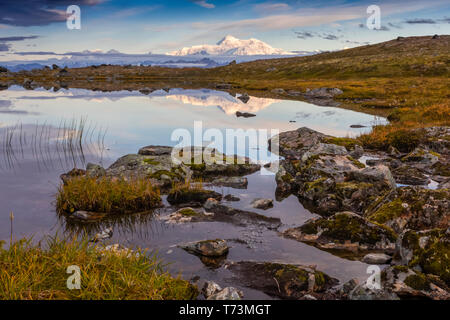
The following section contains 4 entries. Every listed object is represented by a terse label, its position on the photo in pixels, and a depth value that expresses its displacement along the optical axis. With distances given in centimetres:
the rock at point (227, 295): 787
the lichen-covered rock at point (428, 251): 888
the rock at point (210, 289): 854
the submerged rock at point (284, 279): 887
